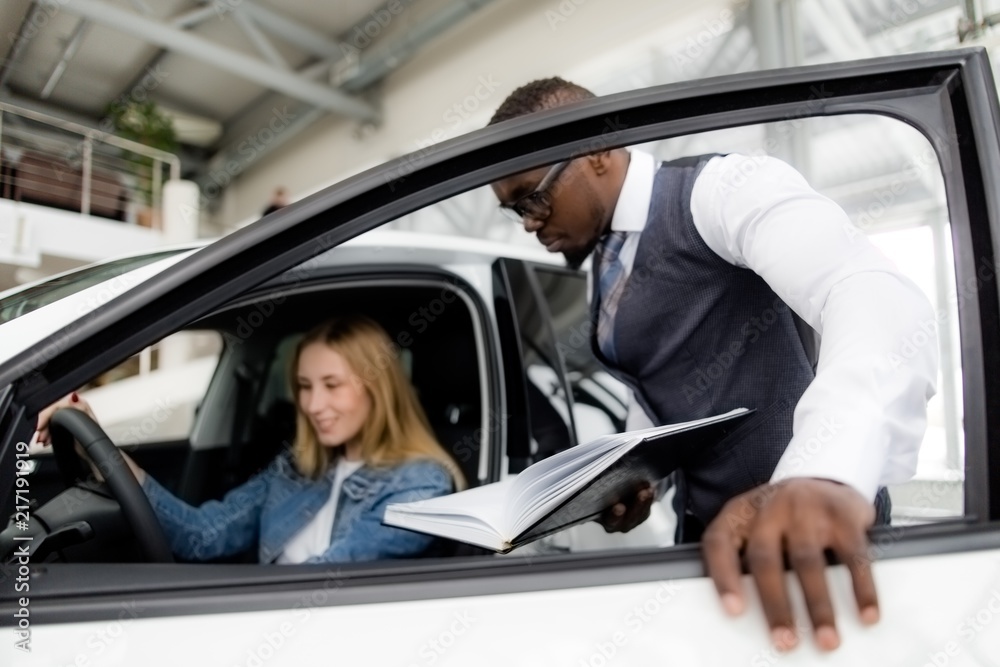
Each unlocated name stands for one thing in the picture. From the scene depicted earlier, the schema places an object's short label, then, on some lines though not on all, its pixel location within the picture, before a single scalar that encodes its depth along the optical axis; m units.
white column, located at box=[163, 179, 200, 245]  6.46
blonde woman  1.28
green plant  6.64
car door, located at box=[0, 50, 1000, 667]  0.49
